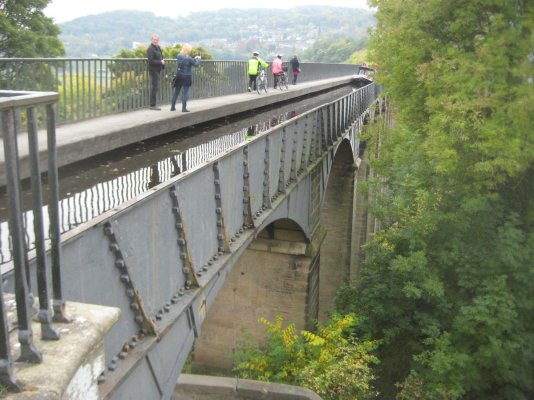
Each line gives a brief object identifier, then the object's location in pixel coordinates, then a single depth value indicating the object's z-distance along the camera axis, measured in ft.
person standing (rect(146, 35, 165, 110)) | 38.68
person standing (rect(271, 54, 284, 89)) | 78.38
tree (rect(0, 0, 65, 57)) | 76.59
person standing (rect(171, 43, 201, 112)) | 38.27
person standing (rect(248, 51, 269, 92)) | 65.36
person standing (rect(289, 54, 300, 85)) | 95.99
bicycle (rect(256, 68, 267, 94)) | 68.48
